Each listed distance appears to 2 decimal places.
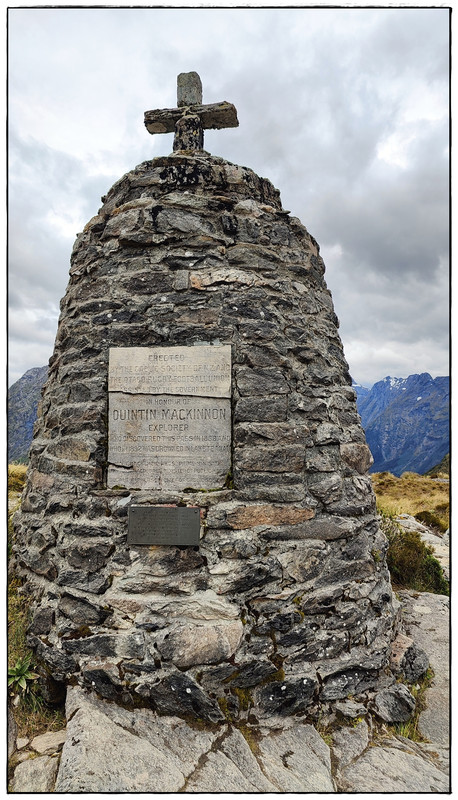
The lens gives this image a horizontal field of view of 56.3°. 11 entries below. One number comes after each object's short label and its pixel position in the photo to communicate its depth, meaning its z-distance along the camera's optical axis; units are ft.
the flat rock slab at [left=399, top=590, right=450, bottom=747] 12.54
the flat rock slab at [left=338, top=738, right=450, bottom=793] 9.90
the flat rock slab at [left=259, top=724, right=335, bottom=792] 9.73
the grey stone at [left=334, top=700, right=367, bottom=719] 11.96
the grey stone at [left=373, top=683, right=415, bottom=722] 12.43
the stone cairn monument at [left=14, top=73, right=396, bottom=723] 11.93
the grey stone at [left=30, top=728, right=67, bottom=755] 10.52
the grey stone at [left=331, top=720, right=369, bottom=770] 10.71
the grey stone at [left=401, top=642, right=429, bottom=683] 13.87
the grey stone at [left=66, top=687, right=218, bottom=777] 10.12
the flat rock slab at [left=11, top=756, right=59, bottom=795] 9.44
